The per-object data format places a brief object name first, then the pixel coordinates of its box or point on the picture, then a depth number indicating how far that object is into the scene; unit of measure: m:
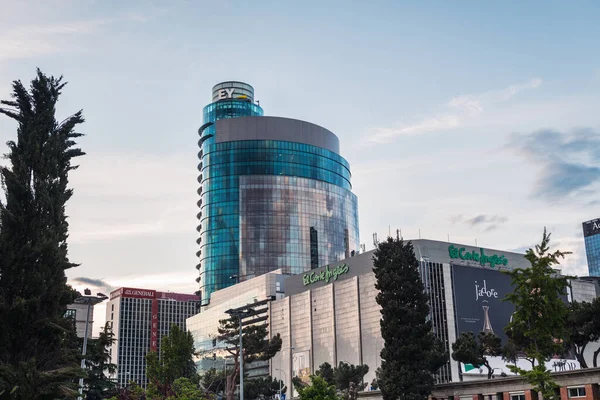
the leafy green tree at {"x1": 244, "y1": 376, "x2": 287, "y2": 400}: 132.88
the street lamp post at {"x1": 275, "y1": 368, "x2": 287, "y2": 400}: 156.75
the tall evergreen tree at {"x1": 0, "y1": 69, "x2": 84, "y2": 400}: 37.56
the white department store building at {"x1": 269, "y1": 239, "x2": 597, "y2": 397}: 127.94
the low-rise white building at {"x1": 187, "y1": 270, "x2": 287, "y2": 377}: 172.62
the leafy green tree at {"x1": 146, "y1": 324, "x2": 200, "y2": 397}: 98.31
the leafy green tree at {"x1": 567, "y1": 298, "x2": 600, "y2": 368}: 89.31
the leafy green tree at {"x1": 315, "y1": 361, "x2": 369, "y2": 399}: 108.93
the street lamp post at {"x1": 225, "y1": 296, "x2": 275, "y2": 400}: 172.75
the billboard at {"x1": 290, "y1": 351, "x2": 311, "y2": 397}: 147.99
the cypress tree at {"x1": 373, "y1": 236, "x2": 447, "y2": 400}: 75.38
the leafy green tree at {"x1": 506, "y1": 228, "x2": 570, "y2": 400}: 53.88
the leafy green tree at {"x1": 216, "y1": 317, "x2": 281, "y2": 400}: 115.88
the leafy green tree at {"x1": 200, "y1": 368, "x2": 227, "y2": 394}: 149.05
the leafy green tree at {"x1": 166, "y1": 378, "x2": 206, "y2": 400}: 83.66
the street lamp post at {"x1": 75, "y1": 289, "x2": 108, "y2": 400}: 59.50
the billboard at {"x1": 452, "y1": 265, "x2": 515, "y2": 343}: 129.75
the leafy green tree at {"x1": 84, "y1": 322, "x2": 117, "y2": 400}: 72.94
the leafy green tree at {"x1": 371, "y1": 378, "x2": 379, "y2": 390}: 108.29
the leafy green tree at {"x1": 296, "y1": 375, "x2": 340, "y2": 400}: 67.19
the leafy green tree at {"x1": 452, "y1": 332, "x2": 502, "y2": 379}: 97.00
